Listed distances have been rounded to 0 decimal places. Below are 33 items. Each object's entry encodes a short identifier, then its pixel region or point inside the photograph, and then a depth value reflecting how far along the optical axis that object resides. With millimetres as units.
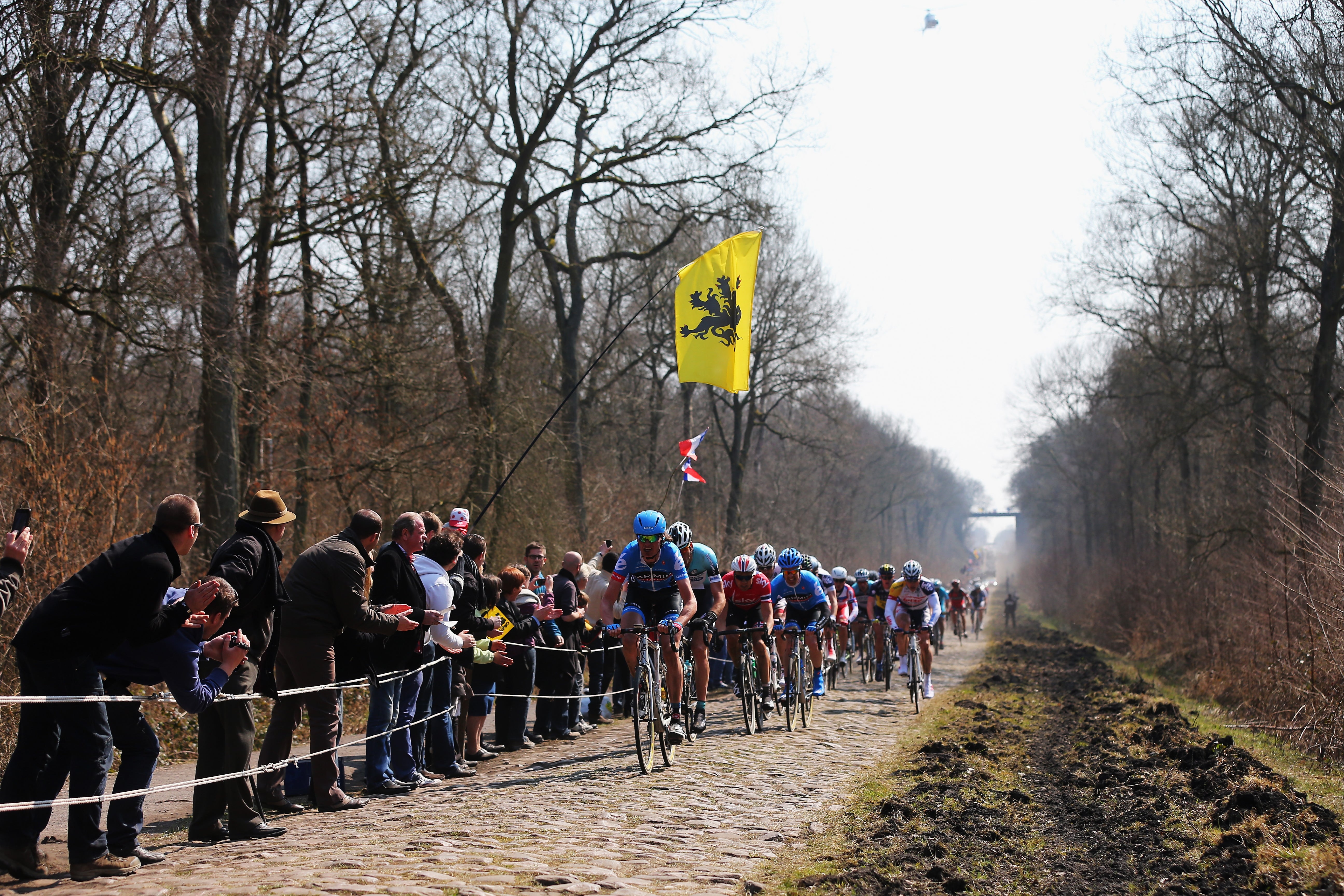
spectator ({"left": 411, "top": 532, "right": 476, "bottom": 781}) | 9695
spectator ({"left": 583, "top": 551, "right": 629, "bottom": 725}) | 13484
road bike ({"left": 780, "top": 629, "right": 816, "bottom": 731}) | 13984
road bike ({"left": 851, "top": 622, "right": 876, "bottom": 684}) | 23094
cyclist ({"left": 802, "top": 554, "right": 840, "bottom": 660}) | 17469
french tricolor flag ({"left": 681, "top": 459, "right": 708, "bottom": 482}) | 21672
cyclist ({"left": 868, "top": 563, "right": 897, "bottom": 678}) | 21109
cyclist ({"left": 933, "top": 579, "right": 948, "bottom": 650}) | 29297
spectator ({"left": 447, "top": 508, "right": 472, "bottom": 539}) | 11602
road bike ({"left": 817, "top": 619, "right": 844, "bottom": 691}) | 19609
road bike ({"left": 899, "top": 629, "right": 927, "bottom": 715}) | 17438
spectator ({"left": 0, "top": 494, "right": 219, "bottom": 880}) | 5984
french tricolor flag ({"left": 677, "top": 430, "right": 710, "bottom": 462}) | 21406
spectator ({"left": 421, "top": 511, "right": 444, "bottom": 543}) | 10023
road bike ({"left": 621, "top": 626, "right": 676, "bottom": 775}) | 10430
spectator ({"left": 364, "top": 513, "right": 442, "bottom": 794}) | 9125
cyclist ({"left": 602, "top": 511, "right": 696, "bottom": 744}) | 11031
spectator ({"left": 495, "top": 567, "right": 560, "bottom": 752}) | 11781
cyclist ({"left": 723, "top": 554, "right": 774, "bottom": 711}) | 14031
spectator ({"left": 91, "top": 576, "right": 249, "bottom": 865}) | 6461
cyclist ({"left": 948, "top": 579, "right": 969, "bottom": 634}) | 40750
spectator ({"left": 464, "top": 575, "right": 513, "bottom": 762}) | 11016
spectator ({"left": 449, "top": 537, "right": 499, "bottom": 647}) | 10672
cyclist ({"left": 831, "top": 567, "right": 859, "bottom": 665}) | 21125
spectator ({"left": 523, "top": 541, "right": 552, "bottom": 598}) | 12758
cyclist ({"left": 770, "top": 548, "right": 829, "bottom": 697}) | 15875
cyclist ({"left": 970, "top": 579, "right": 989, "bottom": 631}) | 50875
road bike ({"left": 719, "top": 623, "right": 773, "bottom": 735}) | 13477
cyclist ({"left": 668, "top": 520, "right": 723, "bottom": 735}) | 12195
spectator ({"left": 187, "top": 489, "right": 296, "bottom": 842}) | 7309
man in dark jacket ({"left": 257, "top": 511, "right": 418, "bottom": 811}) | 8391
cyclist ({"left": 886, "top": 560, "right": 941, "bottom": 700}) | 17812
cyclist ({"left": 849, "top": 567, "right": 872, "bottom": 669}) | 23828
